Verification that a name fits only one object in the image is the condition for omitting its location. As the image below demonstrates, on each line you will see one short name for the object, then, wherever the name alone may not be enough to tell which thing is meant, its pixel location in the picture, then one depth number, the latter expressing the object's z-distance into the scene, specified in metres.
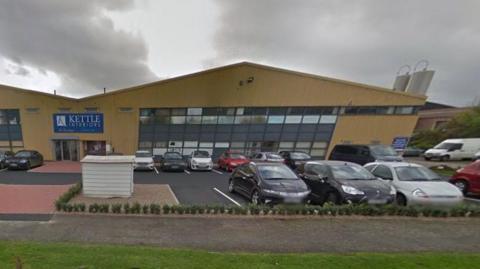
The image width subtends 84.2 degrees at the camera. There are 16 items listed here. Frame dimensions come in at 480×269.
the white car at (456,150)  28.66
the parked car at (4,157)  19.02
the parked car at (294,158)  19.01
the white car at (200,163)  19.34
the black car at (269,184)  8.15
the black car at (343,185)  8.04
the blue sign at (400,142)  28.17
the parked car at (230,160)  19.56
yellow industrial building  26.95
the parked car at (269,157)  19.39
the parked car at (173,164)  18.53
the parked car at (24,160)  18.62
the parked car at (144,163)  18.47
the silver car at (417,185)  7.99
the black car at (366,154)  16.03
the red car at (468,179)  10.62
